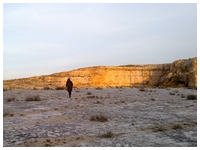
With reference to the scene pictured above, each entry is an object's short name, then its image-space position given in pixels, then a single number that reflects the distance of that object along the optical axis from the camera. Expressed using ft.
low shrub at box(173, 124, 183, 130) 25.75
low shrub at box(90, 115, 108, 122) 29.30
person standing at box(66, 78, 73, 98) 62.44
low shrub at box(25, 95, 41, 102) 52.09
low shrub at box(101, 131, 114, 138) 21.33
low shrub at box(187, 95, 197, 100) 56.70
